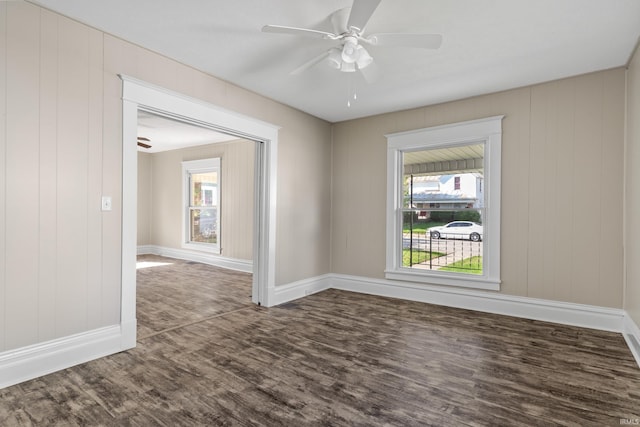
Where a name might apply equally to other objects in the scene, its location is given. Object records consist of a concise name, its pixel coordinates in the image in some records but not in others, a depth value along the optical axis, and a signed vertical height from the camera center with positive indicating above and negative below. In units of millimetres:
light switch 2738 +48
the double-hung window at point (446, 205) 4051 +108
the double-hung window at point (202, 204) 7379 +140
